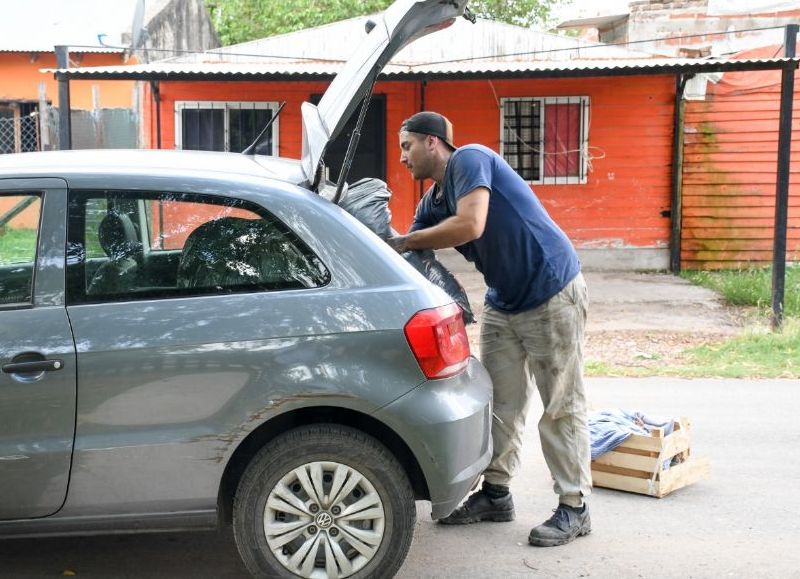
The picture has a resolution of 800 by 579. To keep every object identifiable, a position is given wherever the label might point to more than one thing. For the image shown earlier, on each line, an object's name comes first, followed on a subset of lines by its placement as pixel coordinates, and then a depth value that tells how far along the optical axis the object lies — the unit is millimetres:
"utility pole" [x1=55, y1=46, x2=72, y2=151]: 11055
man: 4336
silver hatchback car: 3561
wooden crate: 5000
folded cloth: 5078
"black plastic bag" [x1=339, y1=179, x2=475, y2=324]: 4105
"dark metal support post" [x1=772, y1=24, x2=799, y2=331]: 9656
